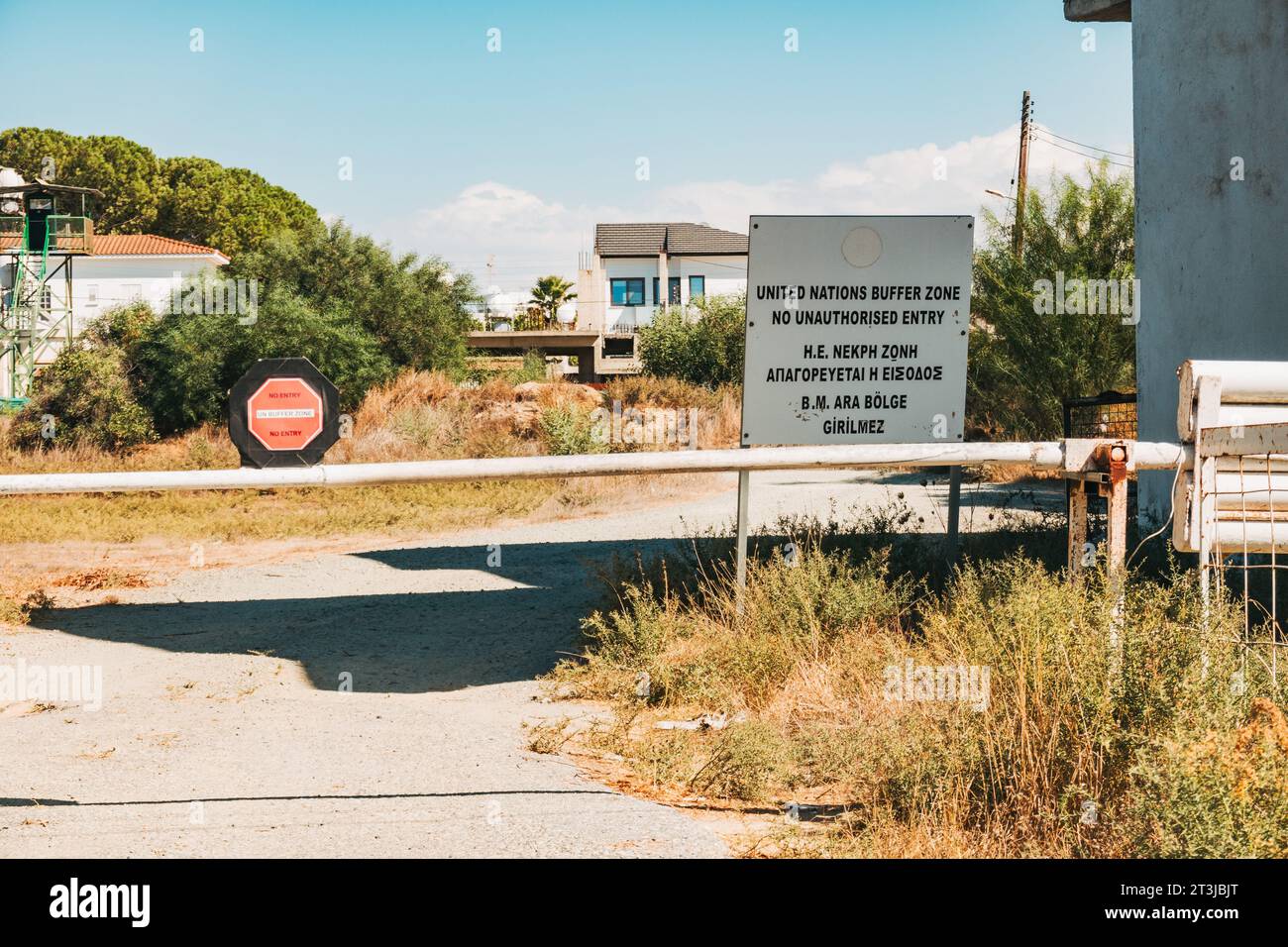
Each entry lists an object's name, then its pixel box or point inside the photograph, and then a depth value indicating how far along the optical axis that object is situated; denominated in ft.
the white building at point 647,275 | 212.43
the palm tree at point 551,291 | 231.91
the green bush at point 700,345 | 127.85
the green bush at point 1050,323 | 69.56
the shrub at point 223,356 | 92.38
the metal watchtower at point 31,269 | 132.87
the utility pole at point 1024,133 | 119.96
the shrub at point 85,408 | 91.35
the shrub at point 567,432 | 78.89
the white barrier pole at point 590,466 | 18.76
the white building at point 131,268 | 191.72
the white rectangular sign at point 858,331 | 28.60
